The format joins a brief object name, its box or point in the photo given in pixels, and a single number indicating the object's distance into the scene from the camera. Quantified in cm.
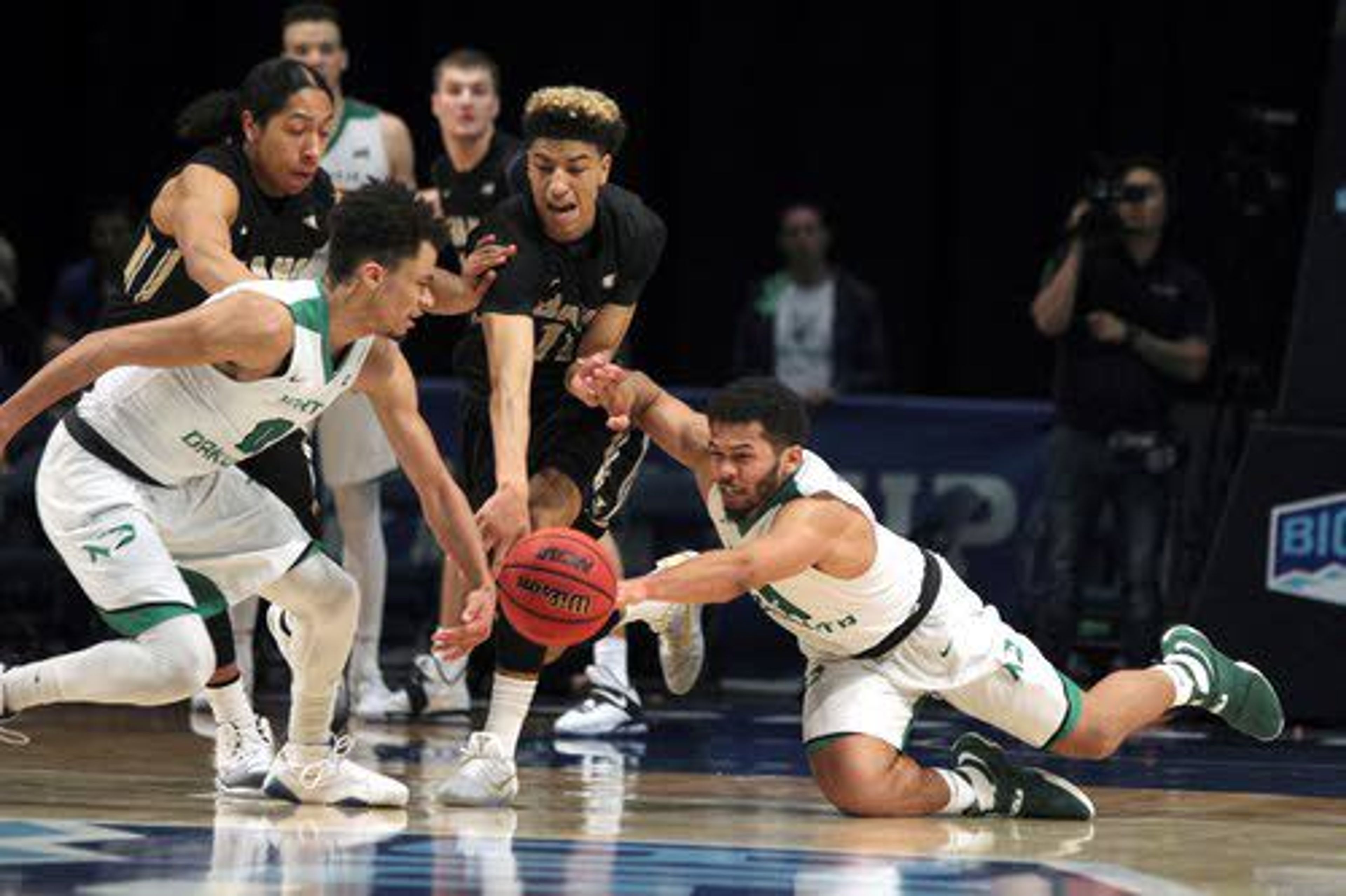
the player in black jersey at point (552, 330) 1214
